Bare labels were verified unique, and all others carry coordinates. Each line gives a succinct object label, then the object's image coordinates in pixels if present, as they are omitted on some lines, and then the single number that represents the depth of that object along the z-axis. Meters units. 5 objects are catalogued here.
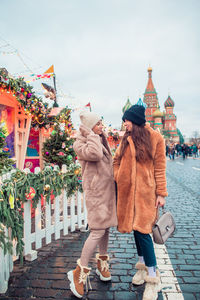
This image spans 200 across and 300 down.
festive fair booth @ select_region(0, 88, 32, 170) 6.56
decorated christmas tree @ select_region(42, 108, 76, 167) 7.93
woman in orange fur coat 2.33
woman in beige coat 2.34
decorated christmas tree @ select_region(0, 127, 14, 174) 4.70
